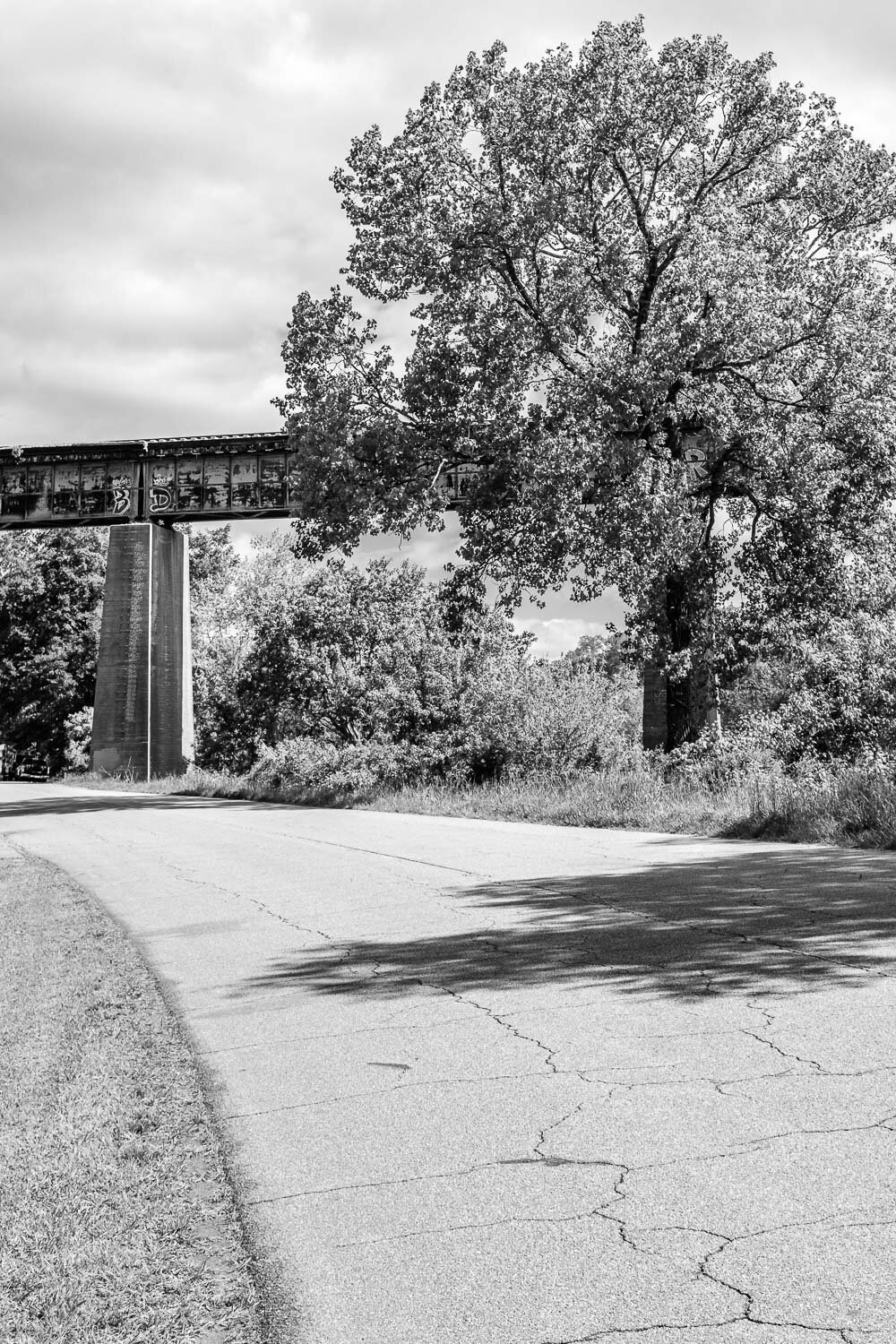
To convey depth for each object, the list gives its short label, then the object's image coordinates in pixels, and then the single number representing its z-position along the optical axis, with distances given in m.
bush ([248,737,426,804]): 25.83
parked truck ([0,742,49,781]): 61.88
